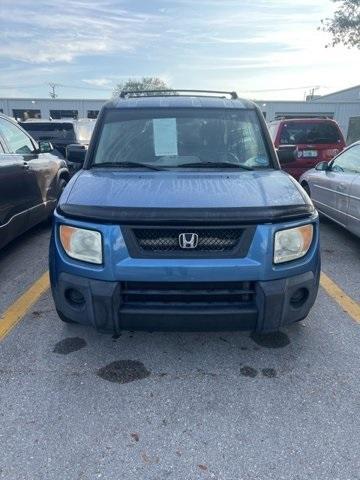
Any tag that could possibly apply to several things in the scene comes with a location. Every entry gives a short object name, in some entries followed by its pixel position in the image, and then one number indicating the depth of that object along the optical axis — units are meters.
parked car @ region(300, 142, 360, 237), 5.31
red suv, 9.24
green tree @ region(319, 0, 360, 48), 24.26
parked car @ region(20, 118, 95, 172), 10.40
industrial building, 36.66
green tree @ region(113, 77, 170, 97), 55.36
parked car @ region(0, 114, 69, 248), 4.68
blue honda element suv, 2.56
